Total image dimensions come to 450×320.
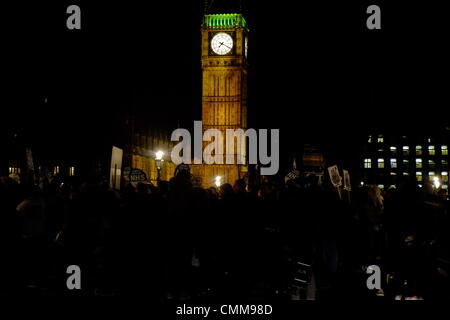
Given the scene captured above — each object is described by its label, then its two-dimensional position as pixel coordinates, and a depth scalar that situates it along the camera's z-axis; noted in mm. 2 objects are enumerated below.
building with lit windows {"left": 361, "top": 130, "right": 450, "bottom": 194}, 100562
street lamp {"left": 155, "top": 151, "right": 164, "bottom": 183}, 20898
